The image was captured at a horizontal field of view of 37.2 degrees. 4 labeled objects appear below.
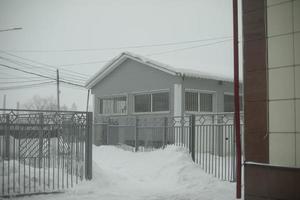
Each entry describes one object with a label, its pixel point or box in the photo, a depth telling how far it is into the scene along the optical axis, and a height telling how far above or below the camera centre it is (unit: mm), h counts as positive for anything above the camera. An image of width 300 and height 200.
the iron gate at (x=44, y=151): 10602 -878
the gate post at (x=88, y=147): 12148 -815
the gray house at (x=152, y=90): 21631 +1421
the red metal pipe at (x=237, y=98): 9578 +419
